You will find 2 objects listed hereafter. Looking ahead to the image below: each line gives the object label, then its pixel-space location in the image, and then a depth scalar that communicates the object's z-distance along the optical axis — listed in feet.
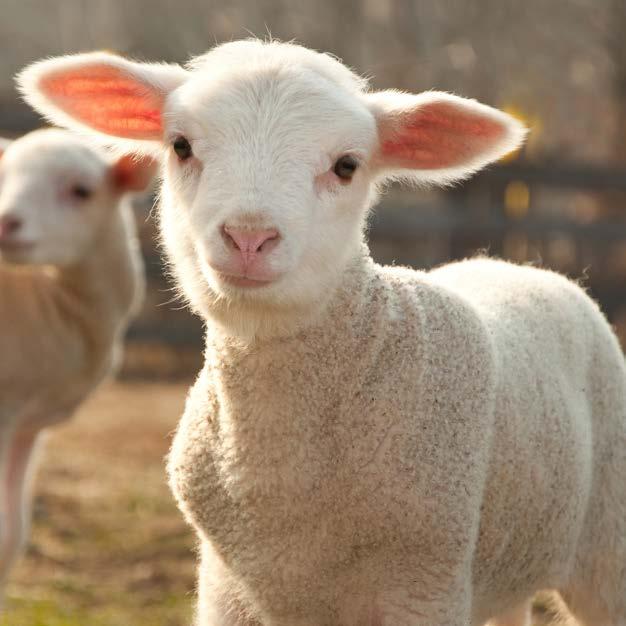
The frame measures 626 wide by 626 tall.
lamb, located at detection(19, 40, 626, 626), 15.79
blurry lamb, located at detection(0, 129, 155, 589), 26.22
